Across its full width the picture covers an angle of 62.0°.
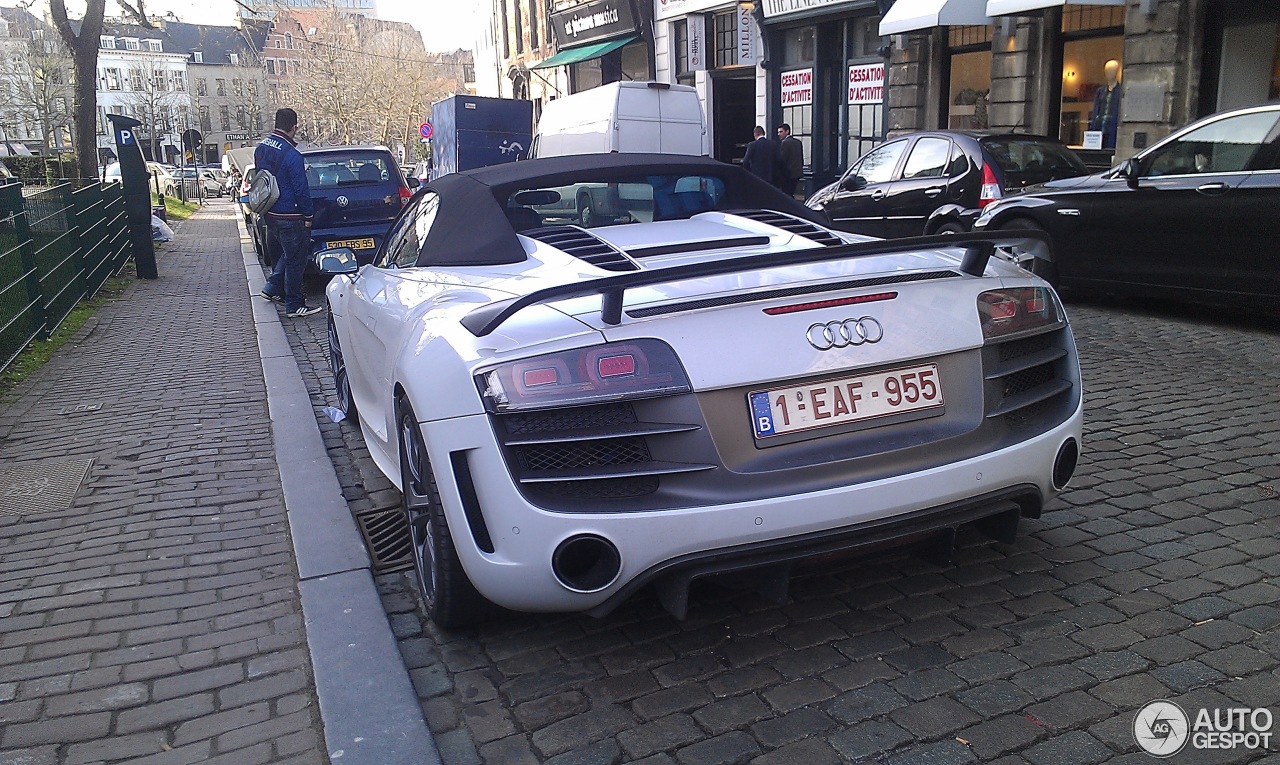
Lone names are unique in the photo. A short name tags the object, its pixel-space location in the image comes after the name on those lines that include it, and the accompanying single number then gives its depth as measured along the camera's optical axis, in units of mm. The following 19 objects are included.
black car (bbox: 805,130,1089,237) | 10188
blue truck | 25078
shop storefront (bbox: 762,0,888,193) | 20109
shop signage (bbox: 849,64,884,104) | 19766
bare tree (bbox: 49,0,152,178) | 19719
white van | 17422
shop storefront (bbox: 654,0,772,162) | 25203
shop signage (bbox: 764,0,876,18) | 20562
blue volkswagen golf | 12430
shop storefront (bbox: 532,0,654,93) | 29062
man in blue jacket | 10852
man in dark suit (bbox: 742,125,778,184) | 17141
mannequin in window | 14555
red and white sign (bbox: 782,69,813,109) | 22038
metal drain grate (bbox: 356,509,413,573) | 4059
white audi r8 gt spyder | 2775
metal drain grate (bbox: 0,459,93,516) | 4902
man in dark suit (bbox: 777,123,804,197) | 17453
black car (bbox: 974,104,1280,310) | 7414
